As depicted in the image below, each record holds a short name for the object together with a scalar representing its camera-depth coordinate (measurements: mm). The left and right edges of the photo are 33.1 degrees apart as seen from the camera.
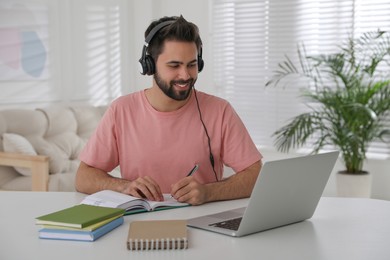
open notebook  2027
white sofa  4199
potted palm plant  4957
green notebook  1771
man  2461
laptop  1739
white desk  1623
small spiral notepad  1653
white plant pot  5008
